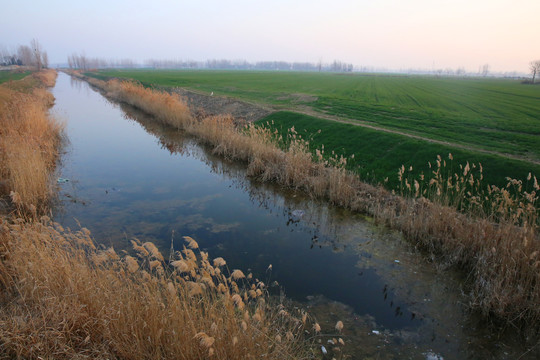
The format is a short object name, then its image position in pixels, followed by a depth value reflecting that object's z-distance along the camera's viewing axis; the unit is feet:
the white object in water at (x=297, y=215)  32.63
